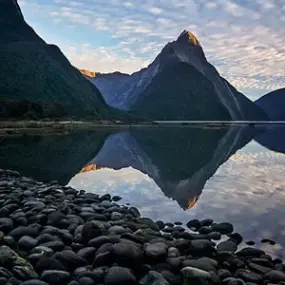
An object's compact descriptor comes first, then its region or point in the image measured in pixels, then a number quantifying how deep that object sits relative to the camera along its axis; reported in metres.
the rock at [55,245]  9.92
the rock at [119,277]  8.31
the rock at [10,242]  10.06
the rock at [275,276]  9.11
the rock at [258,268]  9.65
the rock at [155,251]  9.47
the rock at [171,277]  8.64
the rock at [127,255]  9.13
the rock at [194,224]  14.28
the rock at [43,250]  9.44
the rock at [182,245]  10.74
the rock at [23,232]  10.85
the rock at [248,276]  8.98
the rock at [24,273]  8.29
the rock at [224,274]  8.95
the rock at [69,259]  9.12
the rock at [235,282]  8.45
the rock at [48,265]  8.79
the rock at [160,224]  13.87
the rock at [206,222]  14.39
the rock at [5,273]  8.05
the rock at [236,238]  12.75
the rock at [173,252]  9.81
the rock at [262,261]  10.29
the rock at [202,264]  9.15
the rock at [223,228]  13.65
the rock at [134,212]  14.97
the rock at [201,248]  10.49
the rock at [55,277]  8.27
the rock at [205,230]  13.37
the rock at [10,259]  8.64
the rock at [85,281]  8.19
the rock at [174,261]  9.27
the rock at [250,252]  11.05
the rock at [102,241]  10.20
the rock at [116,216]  13.31
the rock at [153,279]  8.31
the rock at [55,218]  12.09
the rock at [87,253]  9.59
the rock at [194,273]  8.61
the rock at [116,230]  11.12
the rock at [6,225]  11.32
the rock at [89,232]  10.74
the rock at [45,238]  10.36
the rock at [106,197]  17.95
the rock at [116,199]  18.78
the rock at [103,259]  9.18
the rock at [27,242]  10.10
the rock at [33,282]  7.80
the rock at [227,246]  11.35
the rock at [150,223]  13.19
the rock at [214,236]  12.79
